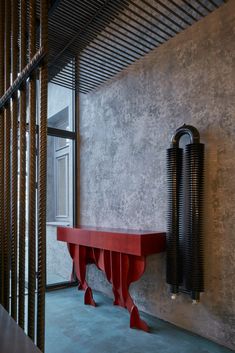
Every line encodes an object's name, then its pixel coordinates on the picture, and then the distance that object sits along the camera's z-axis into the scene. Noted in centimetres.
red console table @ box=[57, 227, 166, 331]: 282
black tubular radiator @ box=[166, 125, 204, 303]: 266
